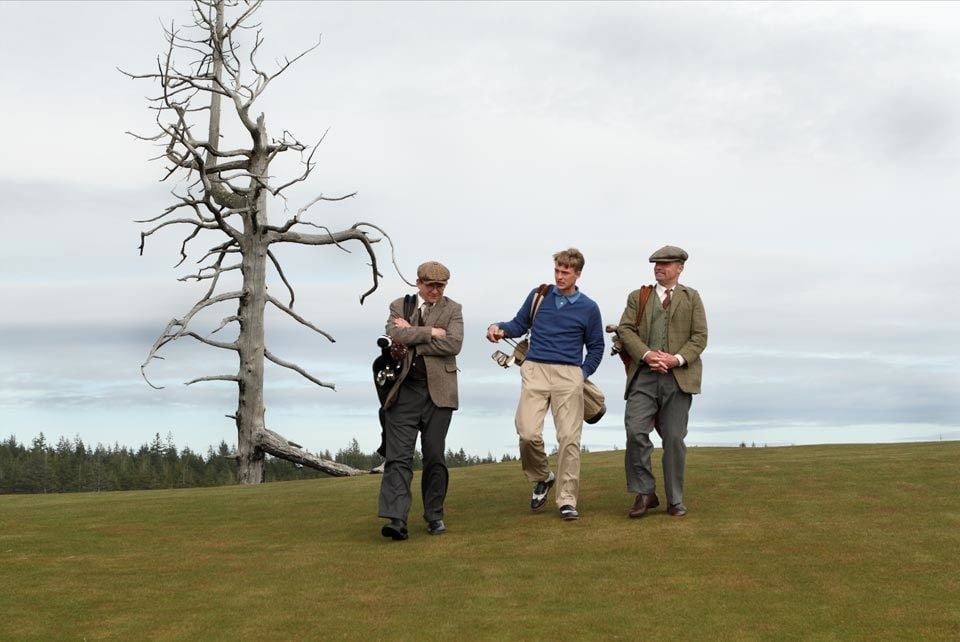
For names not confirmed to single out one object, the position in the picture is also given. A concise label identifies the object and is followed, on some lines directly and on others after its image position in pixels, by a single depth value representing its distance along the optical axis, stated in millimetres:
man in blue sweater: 10602
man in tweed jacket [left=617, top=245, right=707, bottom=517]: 10484
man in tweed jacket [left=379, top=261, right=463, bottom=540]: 10266
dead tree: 22375
